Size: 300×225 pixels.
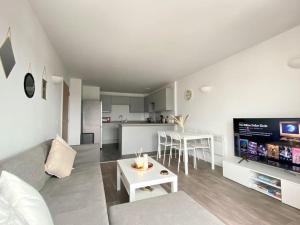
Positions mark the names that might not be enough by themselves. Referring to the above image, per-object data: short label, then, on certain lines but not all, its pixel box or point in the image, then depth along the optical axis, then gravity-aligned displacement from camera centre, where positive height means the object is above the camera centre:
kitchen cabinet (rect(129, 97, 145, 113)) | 6.96 +0.67
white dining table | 2.99 -0.37
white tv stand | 1.81 -0.84
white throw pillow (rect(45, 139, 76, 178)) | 1.67 -0.47
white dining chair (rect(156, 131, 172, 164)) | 3.68 -0.37
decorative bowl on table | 1.95 -0.62
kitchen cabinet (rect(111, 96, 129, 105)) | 6.68 +0.87
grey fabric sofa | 1.03 -0.65
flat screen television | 1.94 -0.32
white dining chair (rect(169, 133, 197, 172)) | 3.19 -0.58
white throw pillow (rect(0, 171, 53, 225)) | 0.65 -0.36
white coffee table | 1.58 -0.65
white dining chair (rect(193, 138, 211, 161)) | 3.33 -0.58
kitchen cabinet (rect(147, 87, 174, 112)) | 5.08 +0.67
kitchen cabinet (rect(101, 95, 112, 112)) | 6.43 +0.75
